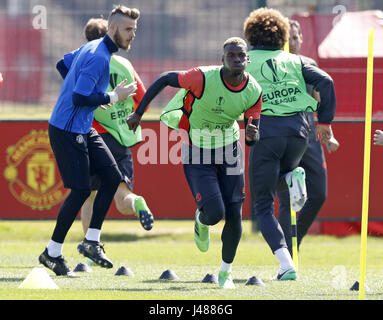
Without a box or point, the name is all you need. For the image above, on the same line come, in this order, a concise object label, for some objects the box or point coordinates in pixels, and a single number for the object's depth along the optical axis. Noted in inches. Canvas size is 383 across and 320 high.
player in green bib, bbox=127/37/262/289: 599.2
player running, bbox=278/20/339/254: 751.7
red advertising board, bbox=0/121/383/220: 1000.2
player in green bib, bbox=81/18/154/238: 731.4
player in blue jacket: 639.8
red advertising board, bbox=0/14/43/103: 1055.0
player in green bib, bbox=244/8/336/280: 660.7
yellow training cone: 574.6
